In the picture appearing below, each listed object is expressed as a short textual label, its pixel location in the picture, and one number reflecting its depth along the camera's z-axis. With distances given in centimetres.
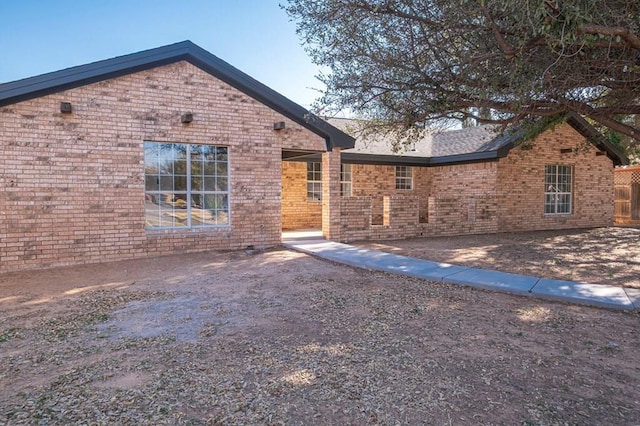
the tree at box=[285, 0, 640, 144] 520
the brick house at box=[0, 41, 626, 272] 837
